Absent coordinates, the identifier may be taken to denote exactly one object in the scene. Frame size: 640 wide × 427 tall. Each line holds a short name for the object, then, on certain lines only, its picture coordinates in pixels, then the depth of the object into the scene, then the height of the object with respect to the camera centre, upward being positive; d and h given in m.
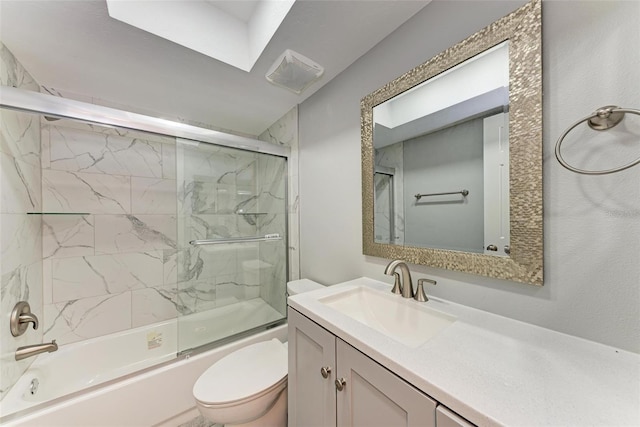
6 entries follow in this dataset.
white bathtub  1.10 -1.00
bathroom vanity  0.43 -0.38
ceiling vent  1.23 +0.85
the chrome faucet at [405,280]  0.98 -0.31
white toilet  1.03 -0.87
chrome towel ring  0.57 +0.25
